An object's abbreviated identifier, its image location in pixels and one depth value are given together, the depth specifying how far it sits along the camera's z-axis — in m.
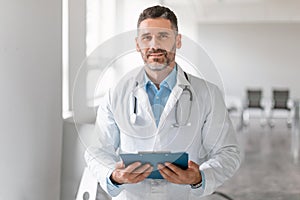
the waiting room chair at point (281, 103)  8.03
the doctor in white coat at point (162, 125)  1.17
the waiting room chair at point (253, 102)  8.12
